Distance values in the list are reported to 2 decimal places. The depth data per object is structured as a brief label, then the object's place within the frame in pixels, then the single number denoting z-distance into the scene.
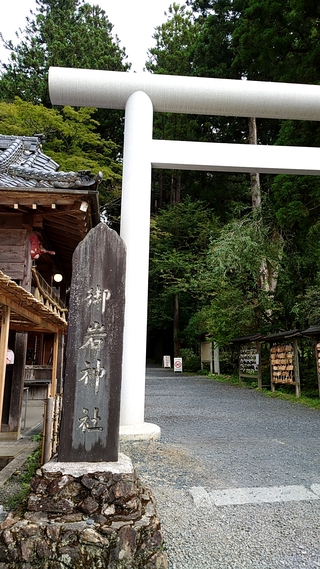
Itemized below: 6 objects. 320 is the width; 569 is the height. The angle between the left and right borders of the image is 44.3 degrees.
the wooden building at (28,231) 5.72
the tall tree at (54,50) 18.05
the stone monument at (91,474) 2.43
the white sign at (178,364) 20.55
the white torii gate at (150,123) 6.00
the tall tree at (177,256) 21.39
